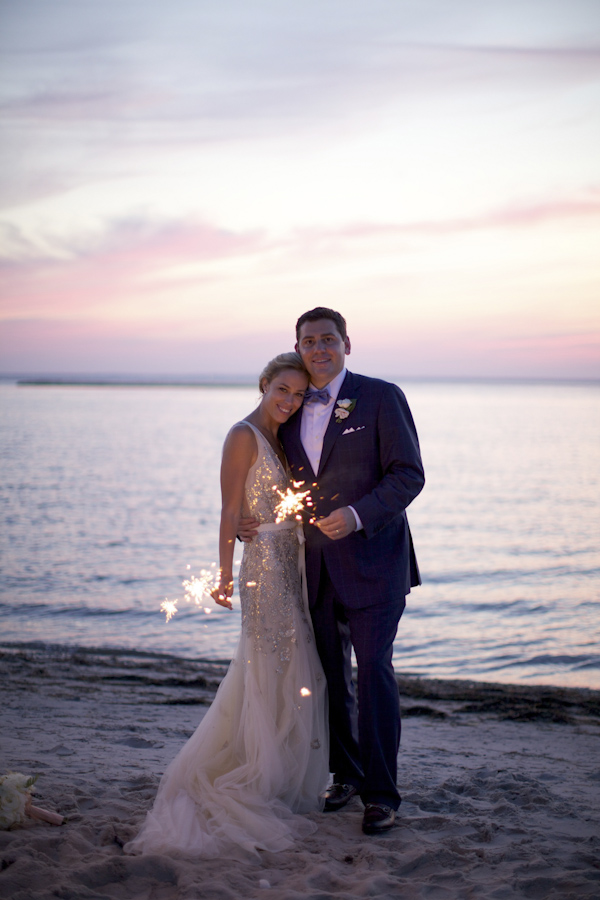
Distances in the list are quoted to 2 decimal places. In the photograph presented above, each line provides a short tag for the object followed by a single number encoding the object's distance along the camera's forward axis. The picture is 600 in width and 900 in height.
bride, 3.87
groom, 3.87
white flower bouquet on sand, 3.50
